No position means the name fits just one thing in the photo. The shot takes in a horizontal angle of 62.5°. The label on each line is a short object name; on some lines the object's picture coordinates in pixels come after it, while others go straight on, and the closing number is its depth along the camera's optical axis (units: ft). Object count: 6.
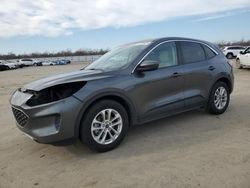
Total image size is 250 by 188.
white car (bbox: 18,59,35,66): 131.59
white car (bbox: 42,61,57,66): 140.18
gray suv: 9.39
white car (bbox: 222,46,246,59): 85.97
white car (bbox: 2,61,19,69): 101.02
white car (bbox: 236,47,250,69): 38.42
